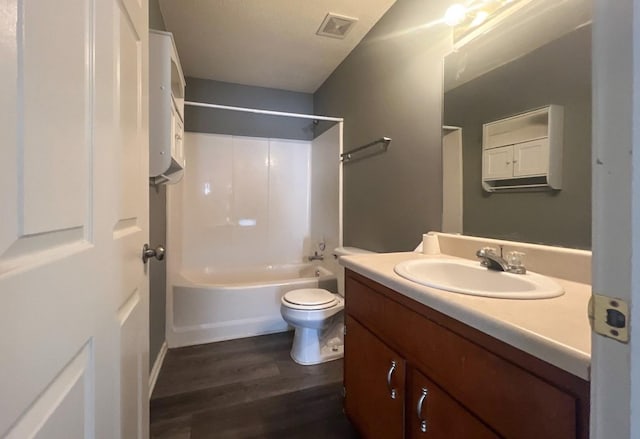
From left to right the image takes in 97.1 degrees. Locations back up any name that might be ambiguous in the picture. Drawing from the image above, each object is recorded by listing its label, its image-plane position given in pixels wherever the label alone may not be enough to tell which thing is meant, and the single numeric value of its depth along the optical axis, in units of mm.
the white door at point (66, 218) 336
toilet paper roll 1423
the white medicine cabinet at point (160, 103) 1353
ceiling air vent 1928
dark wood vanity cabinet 522
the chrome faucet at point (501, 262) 1002
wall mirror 910
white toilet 1893
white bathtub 2211
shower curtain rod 2449
